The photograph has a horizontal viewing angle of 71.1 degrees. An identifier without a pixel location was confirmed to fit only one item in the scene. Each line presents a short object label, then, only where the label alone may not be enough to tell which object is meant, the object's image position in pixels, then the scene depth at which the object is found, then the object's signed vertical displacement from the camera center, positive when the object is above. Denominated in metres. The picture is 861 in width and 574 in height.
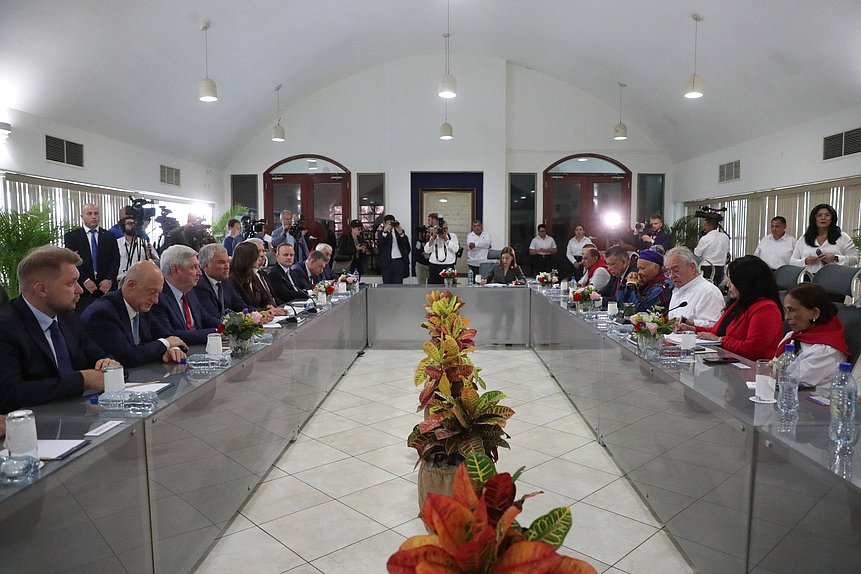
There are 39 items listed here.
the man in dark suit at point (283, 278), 5.61 -0.27
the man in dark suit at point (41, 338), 1.99 -0.30
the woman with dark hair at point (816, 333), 2.53 -0.36
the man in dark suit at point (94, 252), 5.60 -0.01
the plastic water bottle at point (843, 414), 1.66 -0.47
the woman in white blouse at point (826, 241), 5.85 +0.05
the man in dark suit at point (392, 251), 9.42 -0.03
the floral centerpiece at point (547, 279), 6.89 -0.35
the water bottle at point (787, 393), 1.95 -0.48
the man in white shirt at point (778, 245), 7.20 +0.02
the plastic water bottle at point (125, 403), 1.95 -0.49
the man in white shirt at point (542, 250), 11.36 -0.03
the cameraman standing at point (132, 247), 6.12 +0.04
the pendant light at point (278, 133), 10.26 +1.99
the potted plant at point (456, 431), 2.38 -0.73
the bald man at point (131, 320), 2.58 -0.30
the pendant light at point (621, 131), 10.29 +1.99
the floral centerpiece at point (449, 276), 7.16 -0.32
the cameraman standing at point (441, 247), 9.07 +0.03
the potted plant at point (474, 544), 0.70 -0.36
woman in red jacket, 3.02 -0.33
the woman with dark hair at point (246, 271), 4.67 -0.17
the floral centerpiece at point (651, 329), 2.91 -0.40
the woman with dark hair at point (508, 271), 7.39 -0.28
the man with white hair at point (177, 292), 3.15 -0.23
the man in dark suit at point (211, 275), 3.93 -0.16
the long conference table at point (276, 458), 1.45 -0.71
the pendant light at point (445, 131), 10.02 +1.96
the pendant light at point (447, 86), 7.89 +2.14
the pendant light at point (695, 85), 6.99 +1.88
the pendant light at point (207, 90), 6.88 +1.83
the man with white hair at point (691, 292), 3.85 -0.29
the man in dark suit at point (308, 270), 6.07 -0.21
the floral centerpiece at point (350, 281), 6.63 -0.35
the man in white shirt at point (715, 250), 7.93 -0.04
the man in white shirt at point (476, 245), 10.53 +0.06
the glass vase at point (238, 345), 2.90 -0.46
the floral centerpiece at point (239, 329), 2.88 -0.38
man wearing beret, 4.33 -0.25
